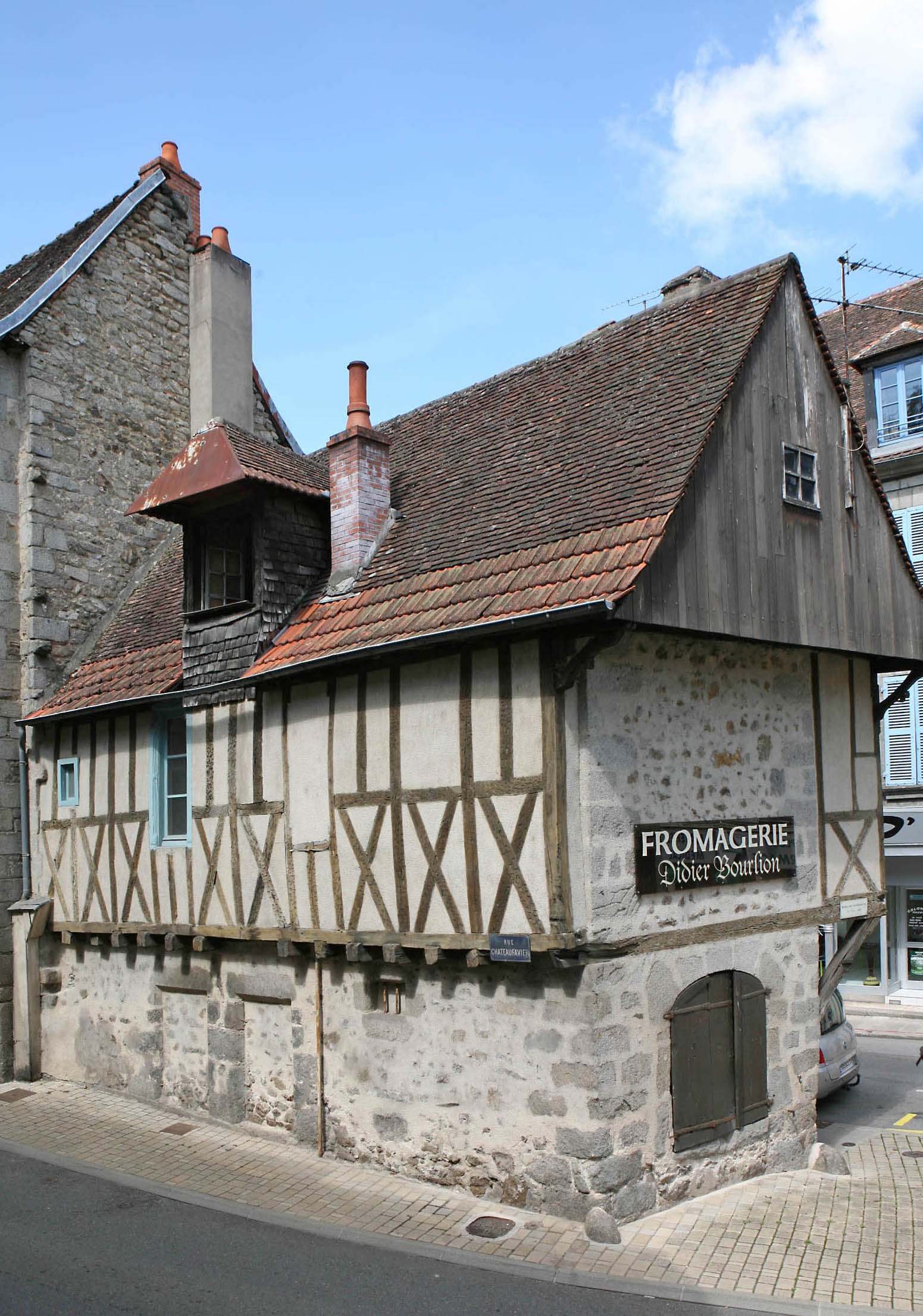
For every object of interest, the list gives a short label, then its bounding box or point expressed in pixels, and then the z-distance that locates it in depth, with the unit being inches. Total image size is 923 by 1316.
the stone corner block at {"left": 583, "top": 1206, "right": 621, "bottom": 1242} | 288.8
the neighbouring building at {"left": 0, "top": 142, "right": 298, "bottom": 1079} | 517.7
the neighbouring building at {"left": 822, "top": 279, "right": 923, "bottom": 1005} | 682.8
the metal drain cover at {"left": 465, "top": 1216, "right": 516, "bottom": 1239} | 299.0
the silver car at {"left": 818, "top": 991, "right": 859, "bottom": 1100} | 439.8
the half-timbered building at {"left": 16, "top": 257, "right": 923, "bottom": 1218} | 311.0
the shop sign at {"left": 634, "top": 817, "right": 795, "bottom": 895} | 323.3
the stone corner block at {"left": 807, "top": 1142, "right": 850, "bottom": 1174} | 362.6
